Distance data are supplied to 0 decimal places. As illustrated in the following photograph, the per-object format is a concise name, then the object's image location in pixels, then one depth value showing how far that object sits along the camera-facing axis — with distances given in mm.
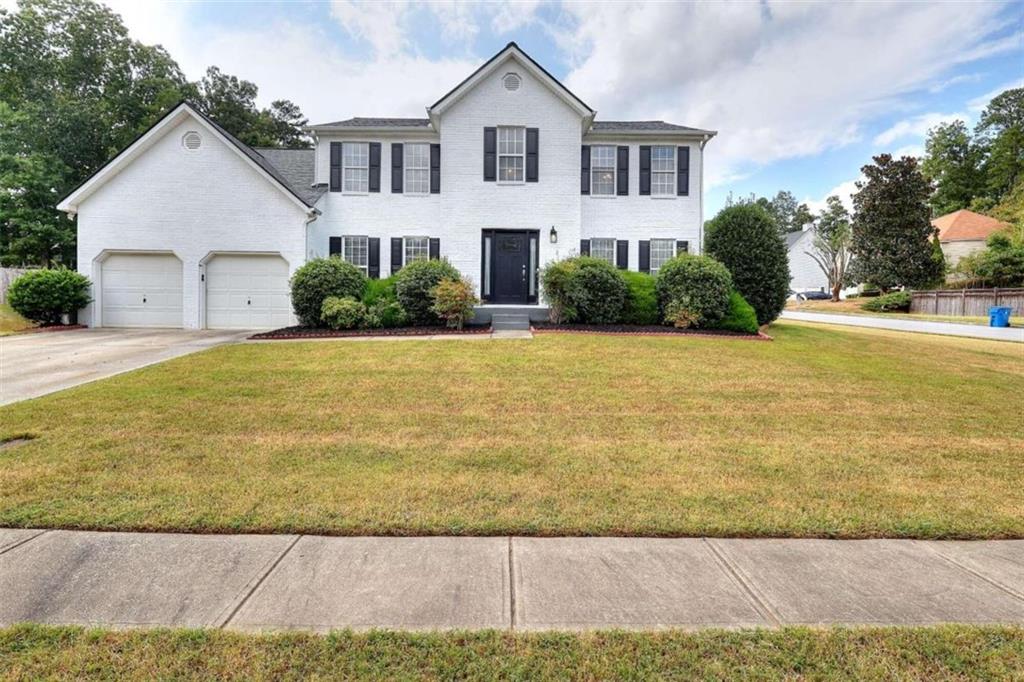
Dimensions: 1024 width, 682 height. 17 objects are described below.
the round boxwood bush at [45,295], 15133
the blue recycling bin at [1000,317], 20906
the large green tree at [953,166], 48781
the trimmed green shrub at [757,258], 14930
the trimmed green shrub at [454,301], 13016
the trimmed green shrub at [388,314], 13359
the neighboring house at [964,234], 38000
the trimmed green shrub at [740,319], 13211
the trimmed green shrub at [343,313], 12986
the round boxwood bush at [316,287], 13594
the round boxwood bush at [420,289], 13555
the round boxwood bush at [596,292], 13445
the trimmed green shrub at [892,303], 30891
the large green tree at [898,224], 33312
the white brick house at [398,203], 15969
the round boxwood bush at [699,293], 13219
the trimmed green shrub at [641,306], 13828
